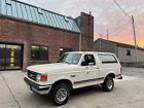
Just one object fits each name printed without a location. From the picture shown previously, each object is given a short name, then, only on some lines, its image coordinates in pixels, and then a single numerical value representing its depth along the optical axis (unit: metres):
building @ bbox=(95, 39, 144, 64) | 20.18
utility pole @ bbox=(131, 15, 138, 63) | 16.44
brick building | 9.78
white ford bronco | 3.77
